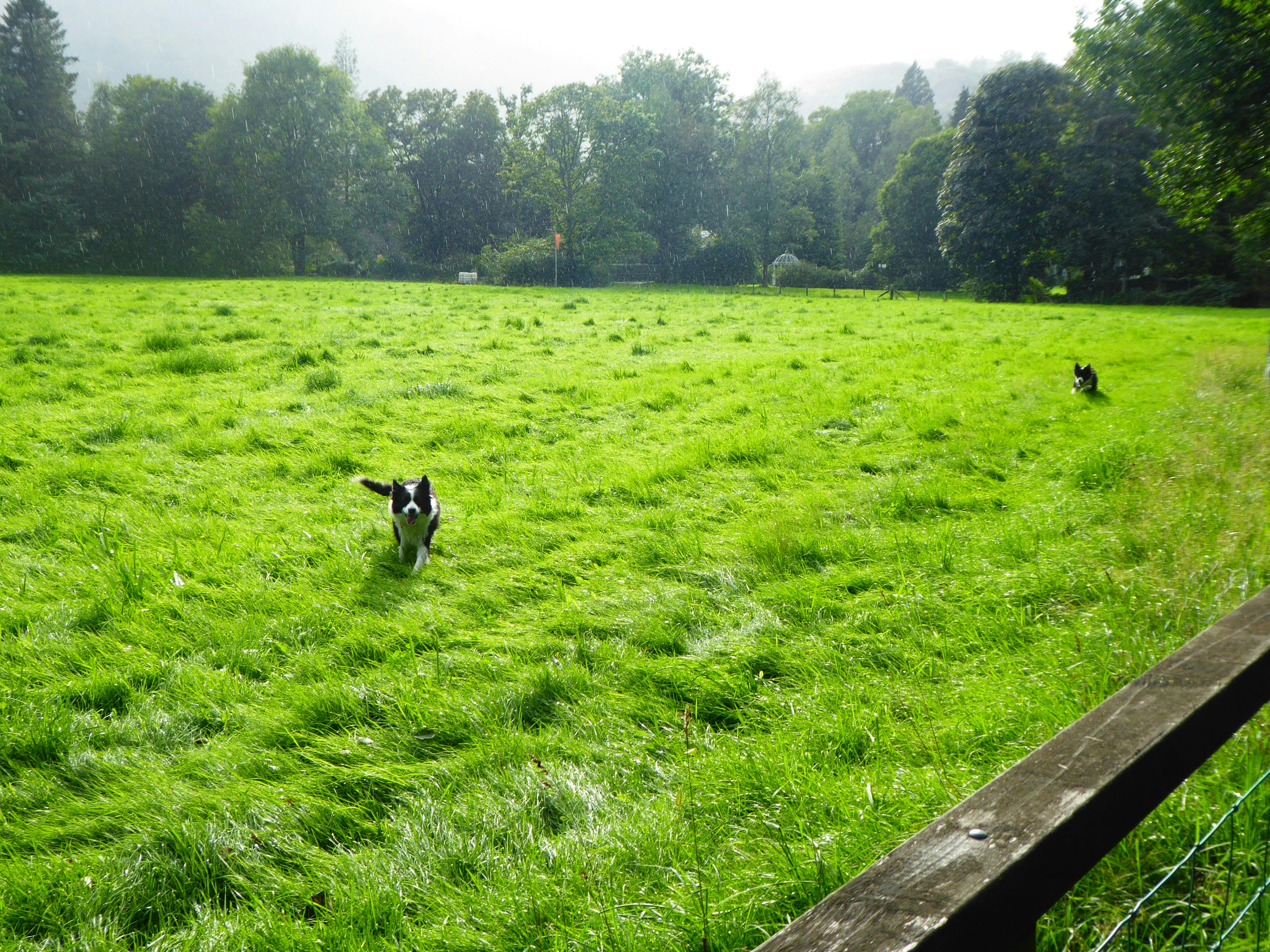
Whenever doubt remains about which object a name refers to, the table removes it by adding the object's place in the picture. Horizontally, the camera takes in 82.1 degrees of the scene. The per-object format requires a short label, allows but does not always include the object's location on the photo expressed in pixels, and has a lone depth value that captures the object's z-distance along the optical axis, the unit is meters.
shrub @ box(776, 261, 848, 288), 59.25
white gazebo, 60.78
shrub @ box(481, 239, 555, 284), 52.09
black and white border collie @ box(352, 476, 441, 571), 5.76
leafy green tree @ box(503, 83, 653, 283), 56.34
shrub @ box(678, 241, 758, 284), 64.94
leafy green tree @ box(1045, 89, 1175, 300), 39.72
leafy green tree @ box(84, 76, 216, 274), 57.25
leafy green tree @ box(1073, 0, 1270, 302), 15.44
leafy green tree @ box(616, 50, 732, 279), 65.25
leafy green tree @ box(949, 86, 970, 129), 72.25
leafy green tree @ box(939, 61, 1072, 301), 42.12
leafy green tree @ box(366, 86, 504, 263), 71.75
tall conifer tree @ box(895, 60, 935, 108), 126.75
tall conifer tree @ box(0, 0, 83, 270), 52.97
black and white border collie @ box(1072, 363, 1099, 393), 11.60
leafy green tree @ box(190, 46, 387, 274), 56.38
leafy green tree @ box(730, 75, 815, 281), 66.62
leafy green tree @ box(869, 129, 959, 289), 58.34
